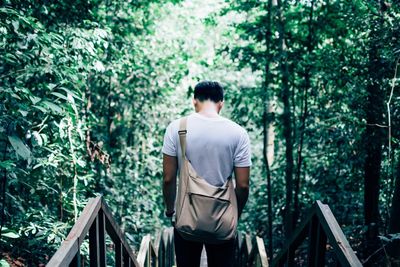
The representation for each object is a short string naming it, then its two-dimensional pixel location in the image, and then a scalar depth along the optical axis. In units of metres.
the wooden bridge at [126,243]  1.99
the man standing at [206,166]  2.55
